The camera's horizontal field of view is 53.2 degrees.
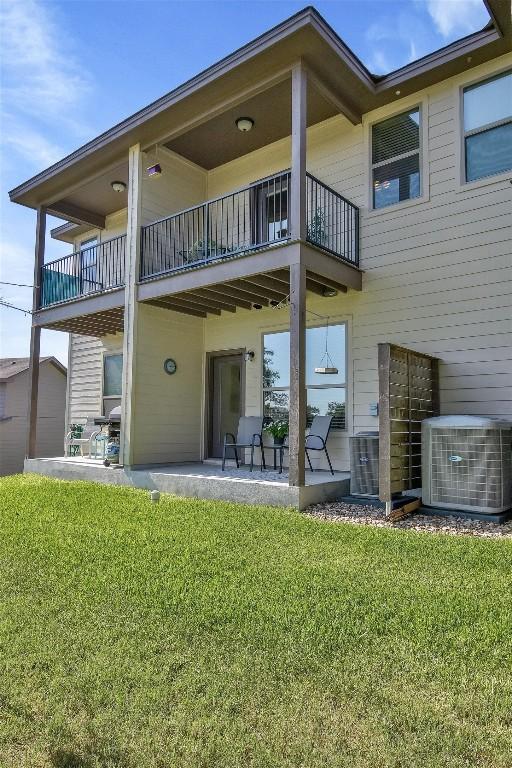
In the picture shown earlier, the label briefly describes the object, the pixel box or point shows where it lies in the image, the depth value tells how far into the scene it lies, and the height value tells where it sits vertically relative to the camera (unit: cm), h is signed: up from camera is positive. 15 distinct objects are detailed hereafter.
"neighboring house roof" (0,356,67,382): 1428 +165
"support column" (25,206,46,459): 960 +143
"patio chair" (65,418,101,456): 979 -32
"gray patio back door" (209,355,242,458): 880 +44
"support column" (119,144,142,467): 776 +185
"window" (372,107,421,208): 674 +356
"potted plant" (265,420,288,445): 729 -11
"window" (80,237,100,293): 995 +305
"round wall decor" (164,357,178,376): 848 +95
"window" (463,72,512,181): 598 +353
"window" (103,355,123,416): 1045 +85
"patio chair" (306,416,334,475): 688 -14
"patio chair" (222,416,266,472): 770 -12
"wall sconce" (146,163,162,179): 801 +396
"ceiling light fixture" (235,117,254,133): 751 +443
